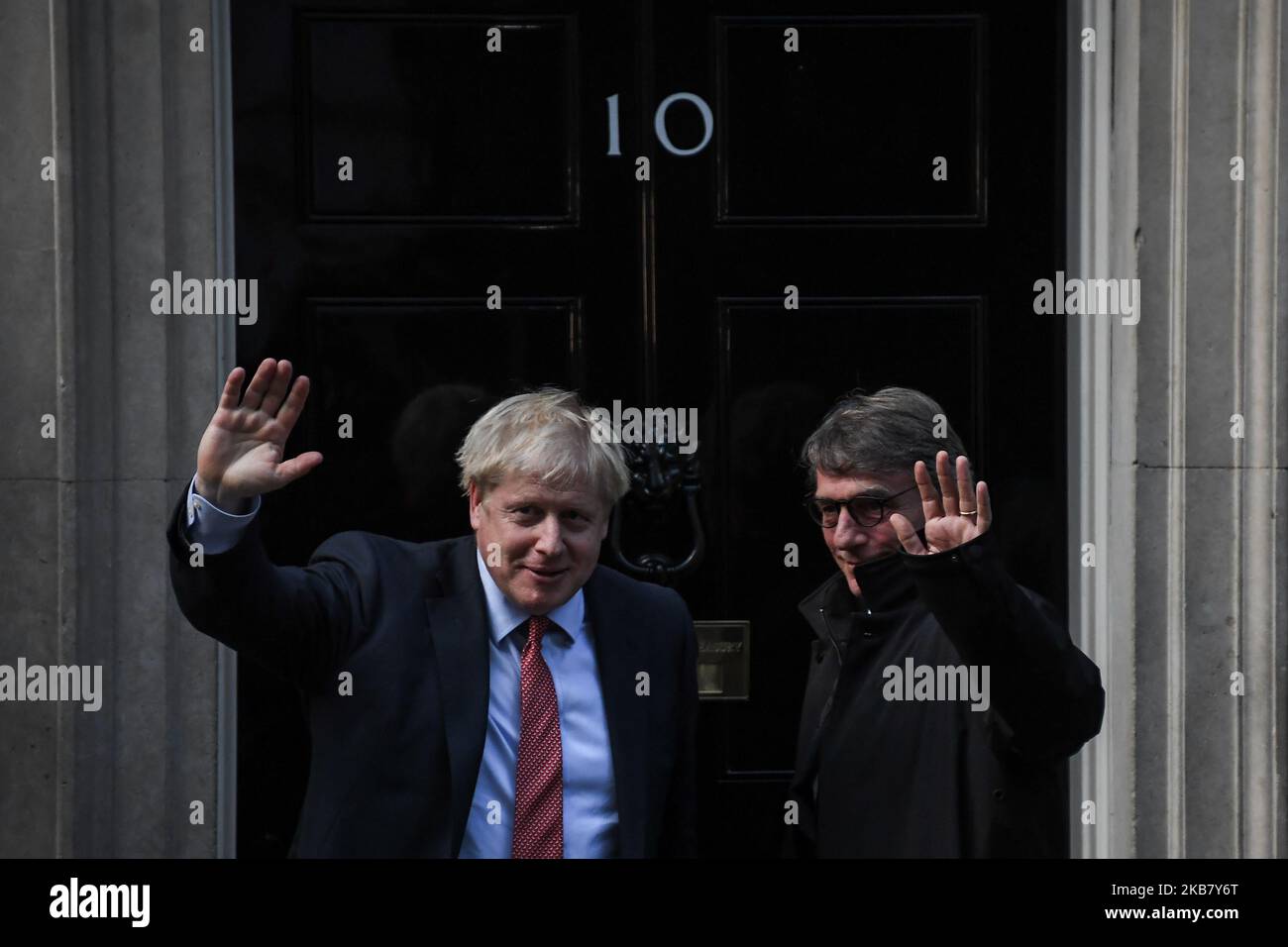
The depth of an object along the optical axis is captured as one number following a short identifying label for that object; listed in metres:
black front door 3.75
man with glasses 2.53
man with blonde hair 2.66
